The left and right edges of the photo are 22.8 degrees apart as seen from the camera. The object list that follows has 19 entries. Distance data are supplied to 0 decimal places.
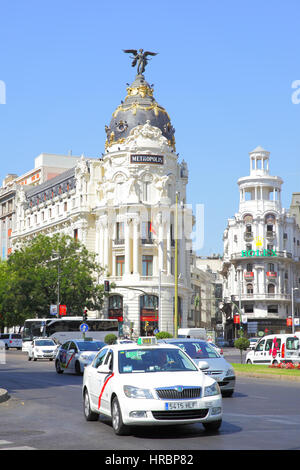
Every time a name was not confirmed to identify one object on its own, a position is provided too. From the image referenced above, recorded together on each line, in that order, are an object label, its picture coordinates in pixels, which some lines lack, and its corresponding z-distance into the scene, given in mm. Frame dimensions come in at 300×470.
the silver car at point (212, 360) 19188
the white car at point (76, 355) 29250
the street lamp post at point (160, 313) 77000
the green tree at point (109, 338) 55569
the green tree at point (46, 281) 71438
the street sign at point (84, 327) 49062
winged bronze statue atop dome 86875
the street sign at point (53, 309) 65175
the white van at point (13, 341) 75312
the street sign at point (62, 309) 67062
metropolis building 79438
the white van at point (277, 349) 31422
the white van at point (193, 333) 60906
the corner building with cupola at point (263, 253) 98875
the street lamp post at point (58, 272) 66188
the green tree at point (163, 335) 50406
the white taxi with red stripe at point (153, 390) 10984
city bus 60312
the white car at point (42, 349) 46562
